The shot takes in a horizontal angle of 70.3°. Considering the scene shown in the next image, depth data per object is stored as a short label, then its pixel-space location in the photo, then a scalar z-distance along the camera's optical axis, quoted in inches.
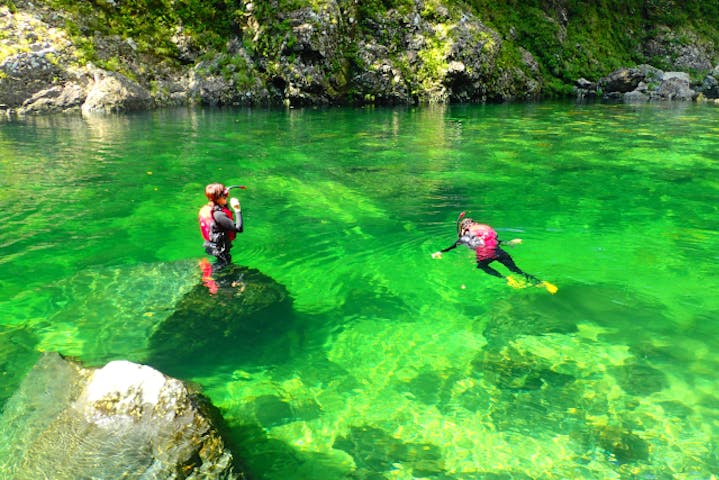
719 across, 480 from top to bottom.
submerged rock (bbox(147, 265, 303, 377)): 241.6
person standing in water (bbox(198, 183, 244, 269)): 296.7
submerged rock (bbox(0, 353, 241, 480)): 155.2
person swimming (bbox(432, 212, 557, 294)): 316.8
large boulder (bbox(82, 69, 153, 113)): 1162.0
